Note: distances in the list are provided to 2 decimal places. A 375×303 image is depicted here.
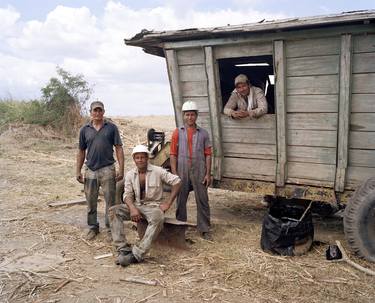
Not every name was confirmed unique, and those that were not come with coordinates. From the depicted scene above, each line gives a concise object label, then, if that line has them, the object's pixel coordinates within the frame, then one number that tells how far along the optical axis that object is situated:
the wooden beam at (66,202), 7.37
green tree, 15.31
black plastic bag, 5.02
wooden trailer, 4.79
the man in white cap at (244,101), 5.59
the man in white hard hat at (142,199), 5.04
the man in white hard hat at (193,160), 5.62
